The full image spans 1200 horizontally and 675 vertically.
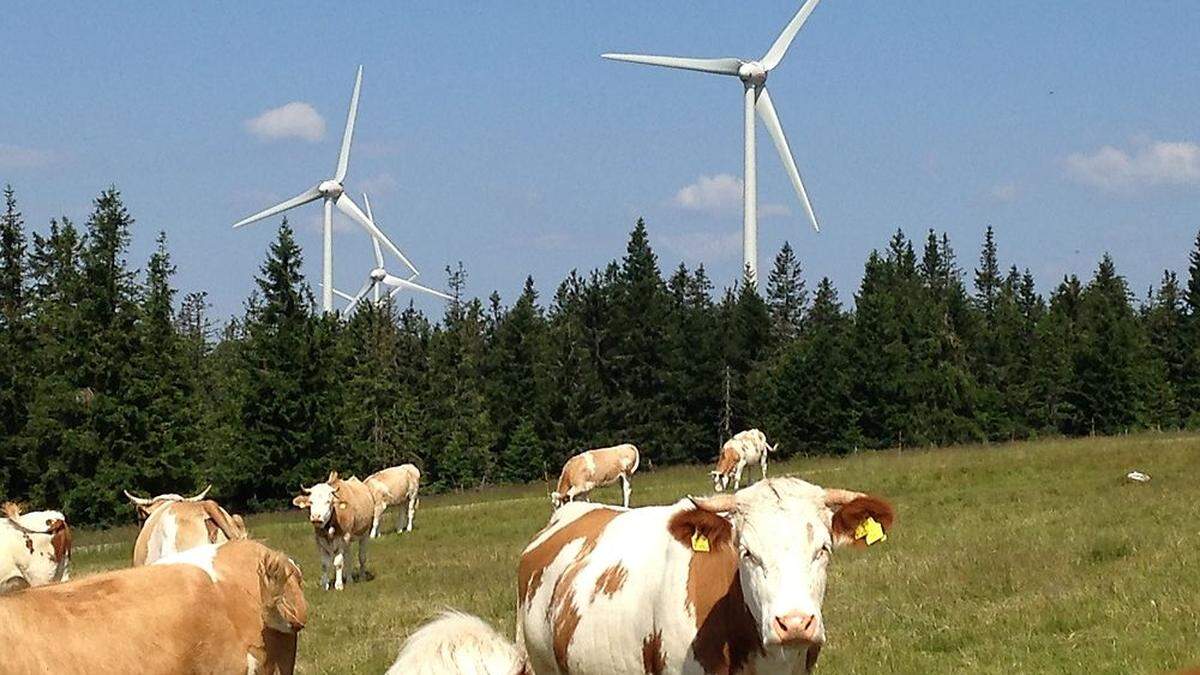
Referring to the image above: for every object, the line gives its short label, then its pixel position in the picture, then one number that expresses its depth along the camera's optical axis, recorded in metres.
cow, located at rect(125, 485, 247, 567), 14.48
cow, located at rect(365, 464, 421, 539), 33.28
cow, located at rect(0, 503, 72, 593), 17.31
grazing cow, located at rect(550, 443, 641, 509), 37.47
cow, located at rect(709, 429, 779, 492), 39.56
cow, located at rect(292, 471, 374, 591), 22.78
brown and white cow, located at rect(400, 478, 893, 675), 6.33
